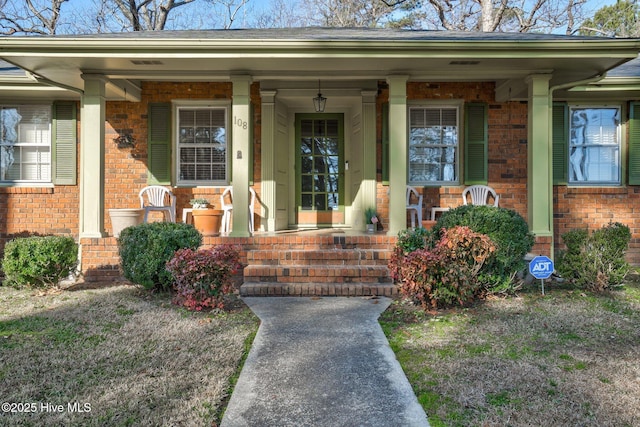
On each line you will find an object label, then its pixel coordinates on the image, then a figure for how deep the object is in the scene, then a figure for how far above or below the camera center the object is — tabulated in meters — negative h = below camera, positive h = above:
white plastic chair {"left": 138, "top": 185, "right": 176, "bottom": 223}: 7.48 +0.26
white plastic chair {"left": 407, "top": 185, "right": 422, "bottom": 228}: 7.26 +0.14
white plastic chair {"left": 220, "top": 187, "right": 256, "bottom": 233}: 7.41 +0.13
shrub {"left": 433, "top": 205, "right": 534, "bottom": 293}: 4.93 -0.30
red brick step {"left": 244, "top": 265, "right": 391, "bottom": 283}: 5.60 -0.72
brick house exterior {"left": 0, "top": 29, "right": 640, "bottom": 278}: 6.13 +1.26
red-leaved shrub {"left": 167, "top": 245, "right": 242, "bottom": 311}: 4.50 -0.61
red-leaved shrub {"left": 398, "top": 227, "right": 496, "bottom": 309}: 4.47 -0.53
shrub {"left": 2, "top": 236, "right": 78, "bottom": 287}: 5.34 -0.53
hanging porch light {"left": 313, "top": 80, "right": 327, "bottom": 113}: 7.15 +1.74
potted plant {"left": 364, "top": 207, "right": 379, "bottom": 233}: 7.00 -0.07
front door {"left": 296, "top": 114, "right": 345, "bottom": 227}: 8.26 +0.80
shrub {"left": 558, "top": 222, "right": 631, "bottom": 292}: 5.26 -0.49
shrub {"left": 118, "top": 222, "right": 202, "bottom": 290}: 5.03 -0.38
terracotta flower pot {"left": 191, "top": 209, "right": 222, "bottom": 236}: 6.60 -0.08
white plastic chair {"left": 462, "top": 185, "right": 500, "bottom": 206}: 7.64 +0.34
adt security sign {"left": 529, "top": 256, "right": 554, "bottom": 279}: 5.06 -0.58
